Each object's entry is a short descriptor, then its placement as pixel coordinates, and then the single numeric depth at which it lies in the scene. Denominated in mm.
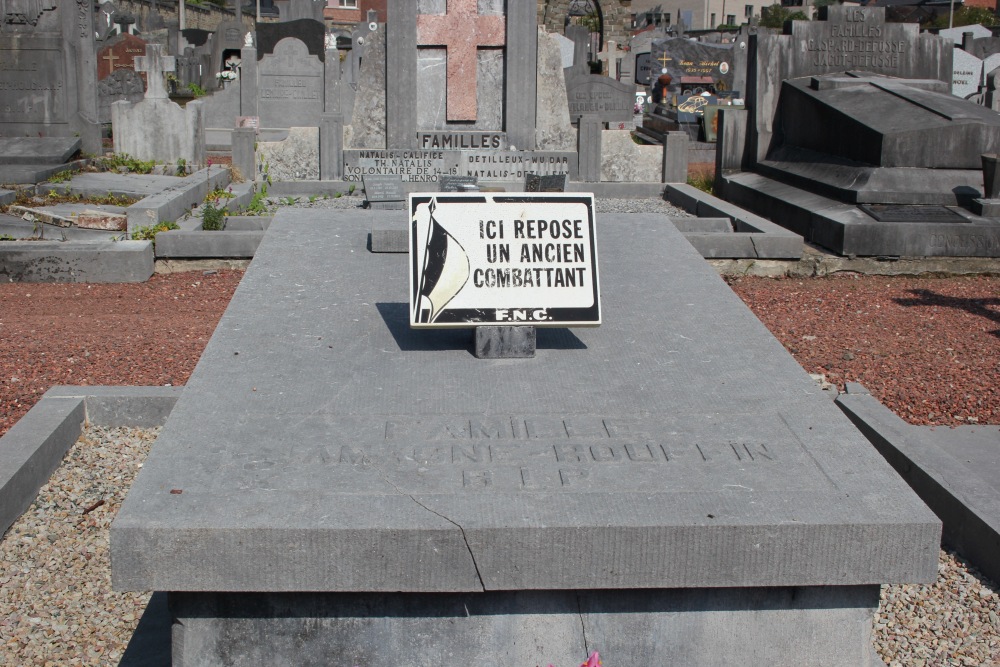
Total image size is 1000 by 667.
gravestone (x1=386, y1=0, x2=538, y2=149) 11469
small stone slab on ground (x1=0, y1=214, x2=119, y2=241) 8500
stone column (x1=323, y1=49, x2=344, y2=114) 18828
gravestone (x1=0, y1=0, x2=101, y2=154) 12273
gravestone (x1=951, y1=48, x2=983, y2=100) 22672
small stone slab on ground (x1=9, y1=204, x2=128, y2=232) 8633
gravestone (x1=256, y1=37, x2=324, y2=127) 19156
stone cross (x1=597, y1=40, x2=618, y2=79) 32562
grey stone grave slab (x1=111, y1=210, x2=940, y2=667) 2148
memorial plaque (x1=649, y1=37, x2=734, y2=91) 30047
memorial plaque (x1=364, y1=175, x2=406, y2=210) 9490
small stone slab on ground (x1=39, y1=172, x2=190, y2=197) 10312
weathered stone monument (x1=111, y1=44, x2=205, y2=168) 12727
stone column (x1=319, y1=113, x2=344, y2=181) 11211
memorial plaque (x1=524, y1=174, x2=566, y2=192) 10001
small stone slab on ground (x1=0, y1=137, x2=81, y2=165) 11461
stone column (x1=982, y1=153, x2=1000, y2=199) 8453
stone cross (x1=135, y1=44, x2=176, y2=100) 12992
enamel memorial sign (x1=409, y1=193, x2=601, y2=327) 3064
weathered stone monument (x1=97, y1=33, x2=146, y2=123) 20688
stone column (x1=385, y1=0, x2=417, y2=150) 11391
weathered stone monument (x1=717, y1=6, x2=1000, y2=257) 8281
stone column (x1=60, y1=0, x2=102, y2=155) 12352
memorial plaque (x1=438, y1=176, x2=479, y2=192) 9153
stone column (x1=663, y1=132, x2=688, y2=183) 11698
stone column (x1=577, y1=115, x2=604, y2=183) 11648
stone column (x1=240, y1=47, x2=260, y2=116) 20594
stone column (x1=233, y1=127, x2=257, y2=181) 11133
